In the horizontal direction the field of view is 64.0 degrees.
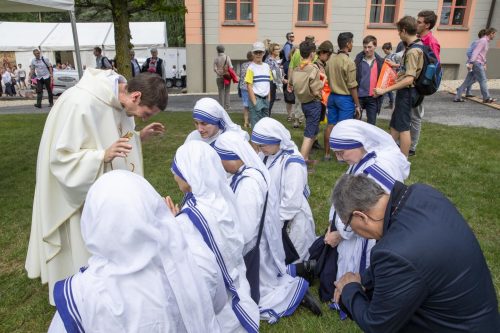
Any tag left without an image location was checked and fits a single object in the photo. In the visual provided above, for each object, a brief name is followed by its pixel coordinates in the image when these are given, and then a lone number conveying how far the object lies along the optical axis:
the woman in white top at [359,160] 3.05
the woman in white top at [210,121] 3.91
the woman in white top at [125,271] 1.62
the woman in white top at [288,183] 3.58
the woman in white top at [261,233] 2.86
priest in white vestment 2.57
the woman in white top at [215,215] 2.25
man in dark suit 1.58
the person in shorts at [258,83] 7.54
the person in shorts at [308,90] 6.06
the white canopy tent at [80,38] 22.98
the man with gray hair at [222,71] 10.13
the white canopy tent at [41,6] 4.93
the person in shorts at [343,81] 5.99
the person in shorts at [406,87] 5.24
